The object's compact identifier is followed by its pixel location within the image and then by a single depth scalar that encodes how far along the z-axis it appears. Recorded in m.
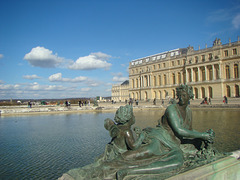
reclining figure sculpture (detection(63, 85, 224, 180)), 2.84
